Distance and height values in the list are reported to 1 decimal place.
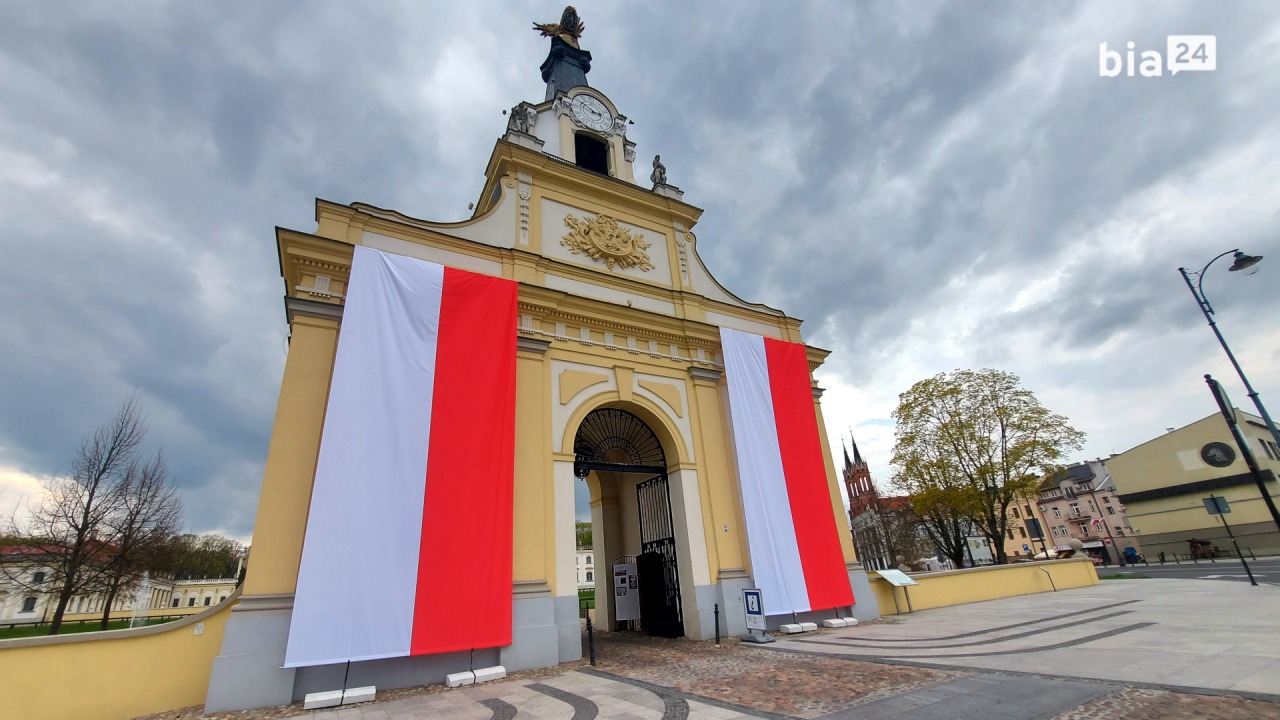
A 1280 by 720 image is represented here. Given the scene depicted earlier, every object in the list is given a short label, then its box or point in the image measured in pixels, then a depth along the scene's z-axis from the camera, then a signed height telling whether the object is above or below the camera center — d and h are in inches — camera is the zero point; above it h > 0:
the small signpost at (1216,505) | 559.5 +12.2
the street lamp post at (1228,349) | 349.5 +121.7
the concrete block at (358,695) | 284.5 -57.7
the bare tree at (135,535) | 773.9 +101.1
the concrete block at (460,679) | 313.4 -59.1
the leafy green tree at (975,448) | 959.0 +160.8
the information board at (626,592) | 550.3 -29.4
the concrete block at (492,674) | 321.2 -59.1
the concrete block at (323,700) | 277.7 -57.4
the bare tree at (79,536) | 694.5 +96.3
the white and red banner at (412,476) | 304.3 +66.1
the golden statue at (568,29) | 769.6 +788.3
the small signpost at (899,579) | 518.4 -35.7
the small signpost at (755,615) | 423.4 -49.3
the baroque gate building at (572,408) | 317.7 +136.3
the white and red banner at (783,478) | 473.1 +69.1
